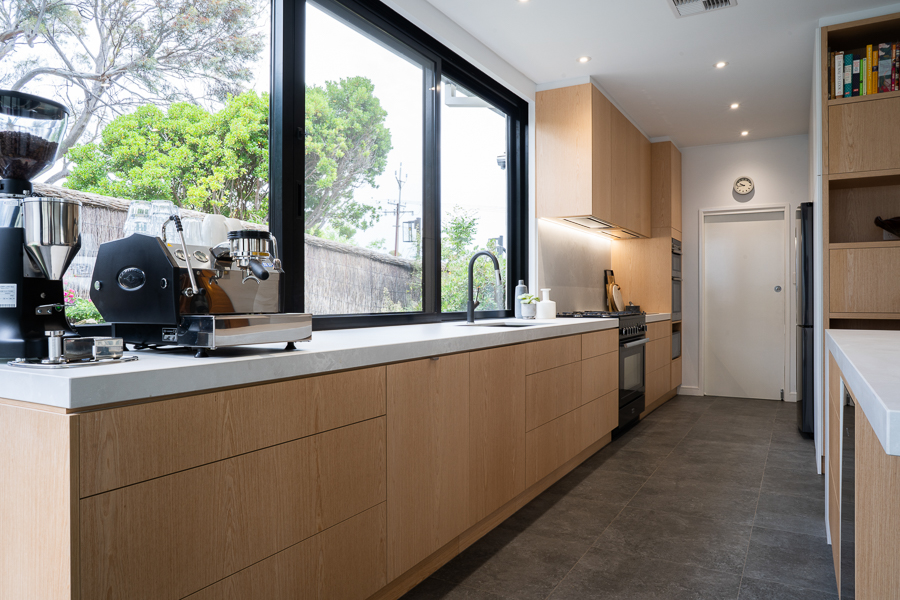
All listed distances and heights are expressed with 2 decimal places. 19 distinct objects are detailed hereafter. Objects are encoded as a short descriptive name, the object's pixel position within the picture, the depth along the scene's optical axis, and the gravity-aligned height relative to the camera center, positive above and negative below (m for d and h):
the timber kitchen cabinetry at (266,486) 1.03 -0.43
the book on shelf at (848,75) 3.01 +1.18
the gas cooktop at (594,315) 4.16 -0.10
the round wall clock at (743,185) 5.75 +1.15
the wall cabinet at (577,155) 4.00 +1.04
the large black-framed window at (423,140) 2.26 +0.80
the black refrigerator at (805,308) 3.94 -0.05
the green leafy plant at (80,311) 1.63 -0.02
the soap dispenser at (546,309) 3.88 -0.05
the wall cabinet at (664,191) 5.54 +1.07
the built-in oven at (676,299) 5.75 +0.02
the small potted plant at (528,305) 3.77 -0.02
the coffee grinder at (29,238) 1.19 +0.14
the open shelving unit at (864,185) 2.90 +0.63
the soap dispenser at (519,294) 3.84 +0.05
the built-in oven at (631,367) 4.18 -0.50
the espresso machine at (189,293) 1.32 +0.02
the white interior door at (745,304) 5.70 -0.03
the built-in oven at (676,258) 5.74 +0.43
